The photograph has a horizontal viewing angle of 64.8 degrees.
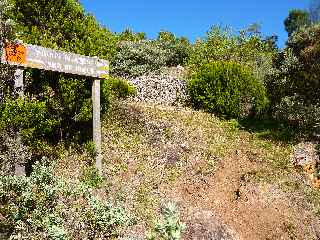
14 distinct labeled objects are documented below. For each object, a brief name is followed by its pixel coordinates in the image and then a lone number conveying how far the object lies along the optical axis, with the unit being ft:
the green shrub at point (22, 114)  14.31
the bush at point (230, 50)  45.92
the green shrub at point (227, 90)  32.28
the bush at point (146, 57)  47.26
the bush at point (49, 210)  11.57
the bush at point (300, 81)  28.88
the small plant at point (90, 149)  19.75
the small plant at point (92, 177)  18.92
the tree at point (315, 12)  99.14
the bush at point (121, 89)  31.29
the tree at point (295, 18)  103.19
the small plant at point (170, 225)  7.60
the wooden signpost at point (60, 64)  15.58
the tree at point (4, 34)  13.56
